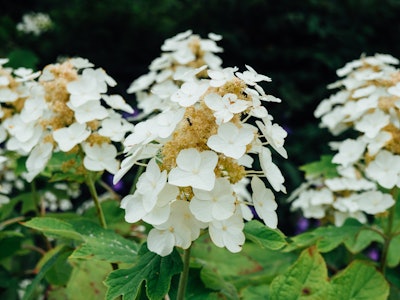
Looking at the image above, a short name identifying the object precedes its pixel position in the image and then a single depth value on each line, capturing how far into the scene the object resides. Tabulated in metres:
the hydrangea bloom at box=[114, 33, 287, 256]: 0.90
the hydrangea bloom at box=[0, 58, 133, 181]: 1.32
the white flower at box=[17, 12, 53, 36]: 4.06
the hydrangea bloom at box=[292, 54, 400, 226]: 1.41
